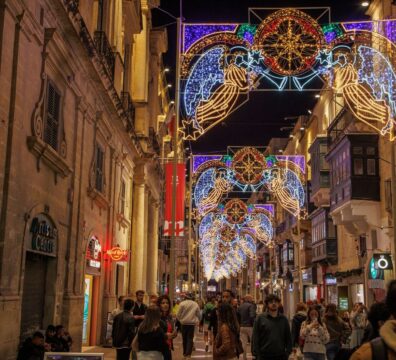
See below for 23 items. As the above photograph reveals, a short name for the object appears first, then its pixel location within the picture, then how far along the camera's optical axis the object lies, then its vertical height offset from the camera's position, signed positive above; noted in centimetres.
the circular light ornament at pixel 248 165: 3278 +712
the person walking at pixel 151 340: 815 -48
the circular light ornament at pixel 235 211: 4787 +737
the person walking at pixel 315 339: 1157 -61
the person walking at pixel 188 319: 1656 -43
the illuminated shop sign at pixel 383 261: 2475 +175
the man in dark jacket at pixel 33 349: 1070 -83
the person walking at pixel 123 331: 1196 -55
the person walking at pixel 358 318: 1675 -33
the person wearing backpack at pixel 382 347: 341 -22
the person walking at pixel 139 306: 1394 -10
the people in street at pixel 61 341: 1234 -80
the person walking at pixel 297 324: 1380 -41
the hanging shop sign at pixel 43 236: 1296 +136
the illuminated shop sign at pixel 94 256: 1961 +142
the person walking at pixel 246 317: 1884 -39
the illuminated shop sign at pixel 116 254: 2272 +166
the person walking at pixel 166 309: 1236 -14
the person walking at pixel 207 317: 2352 -61
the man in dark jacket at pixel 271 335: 937 -45
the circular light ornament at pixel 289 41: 1846 +761
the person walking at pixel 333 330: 1262 -48
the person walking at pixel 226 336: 913 -47
